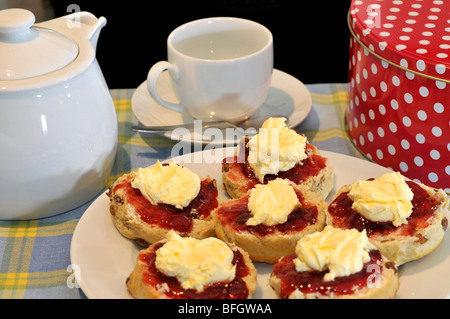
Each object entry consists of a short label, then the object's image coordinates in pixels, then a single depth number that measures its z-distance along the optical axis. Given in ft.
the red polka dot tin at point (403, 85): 1.93
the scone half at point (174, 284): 1.62
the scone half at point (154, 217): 1.79
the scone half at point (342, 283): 1.60
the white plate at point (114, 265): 1.70
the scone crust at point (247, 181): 1.90
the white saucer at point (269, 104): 2.27
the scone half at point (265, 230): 1.75
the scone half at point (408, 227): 1.72
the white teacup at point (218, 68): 2.13
